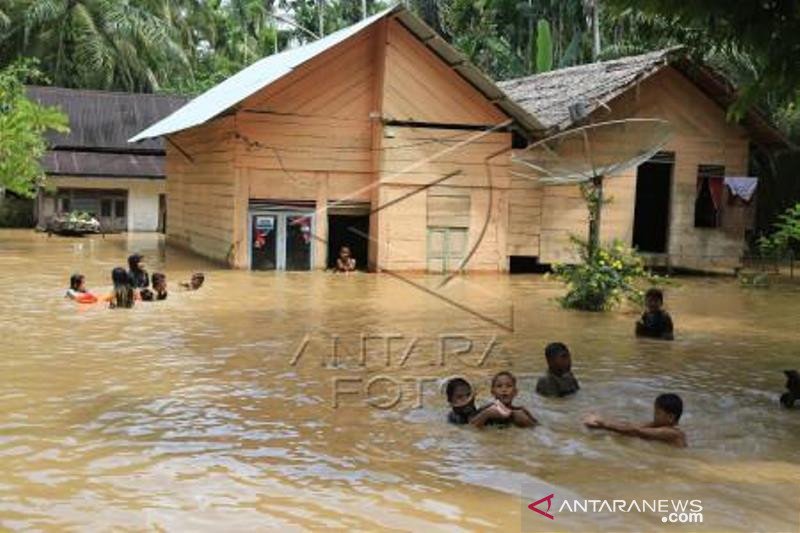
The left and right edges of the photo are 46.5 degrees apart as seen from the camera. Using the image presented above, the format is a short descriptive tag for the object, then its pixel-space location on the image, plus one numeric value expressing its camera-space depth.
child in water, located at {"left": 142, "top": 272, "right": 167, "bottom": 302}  15.29
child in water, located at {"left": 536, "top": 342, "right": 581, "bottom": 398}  8.86
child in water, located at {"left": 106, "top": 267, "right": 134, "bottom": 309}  14.16
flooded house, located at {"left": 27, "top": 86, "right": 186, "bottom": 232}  33.91
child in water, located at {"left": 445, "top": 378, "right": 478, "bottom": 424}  7.74
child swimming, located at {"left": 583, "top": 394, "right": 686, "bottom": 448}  7.30
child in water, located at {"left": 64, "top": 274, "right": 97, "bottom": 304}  14.51
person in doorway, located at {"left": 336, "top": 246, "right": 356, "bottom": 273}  21.37
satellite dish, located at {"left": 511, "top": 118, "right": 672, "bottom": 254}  18.19
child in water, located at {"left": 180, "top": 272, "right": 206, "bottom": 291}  16.67
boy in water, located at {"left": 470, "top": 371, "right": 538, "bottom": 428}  7.58
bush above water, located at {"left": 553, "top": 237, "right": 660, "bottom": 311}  15.55
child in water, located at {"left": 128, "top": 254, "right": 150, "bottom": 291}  15.73
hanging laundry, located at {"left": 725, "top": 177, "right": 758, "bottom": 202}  24.05
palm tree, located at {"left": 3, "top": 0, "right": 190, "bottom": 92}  38.69
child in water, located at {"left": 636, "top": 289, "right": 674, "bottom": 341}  12.61
